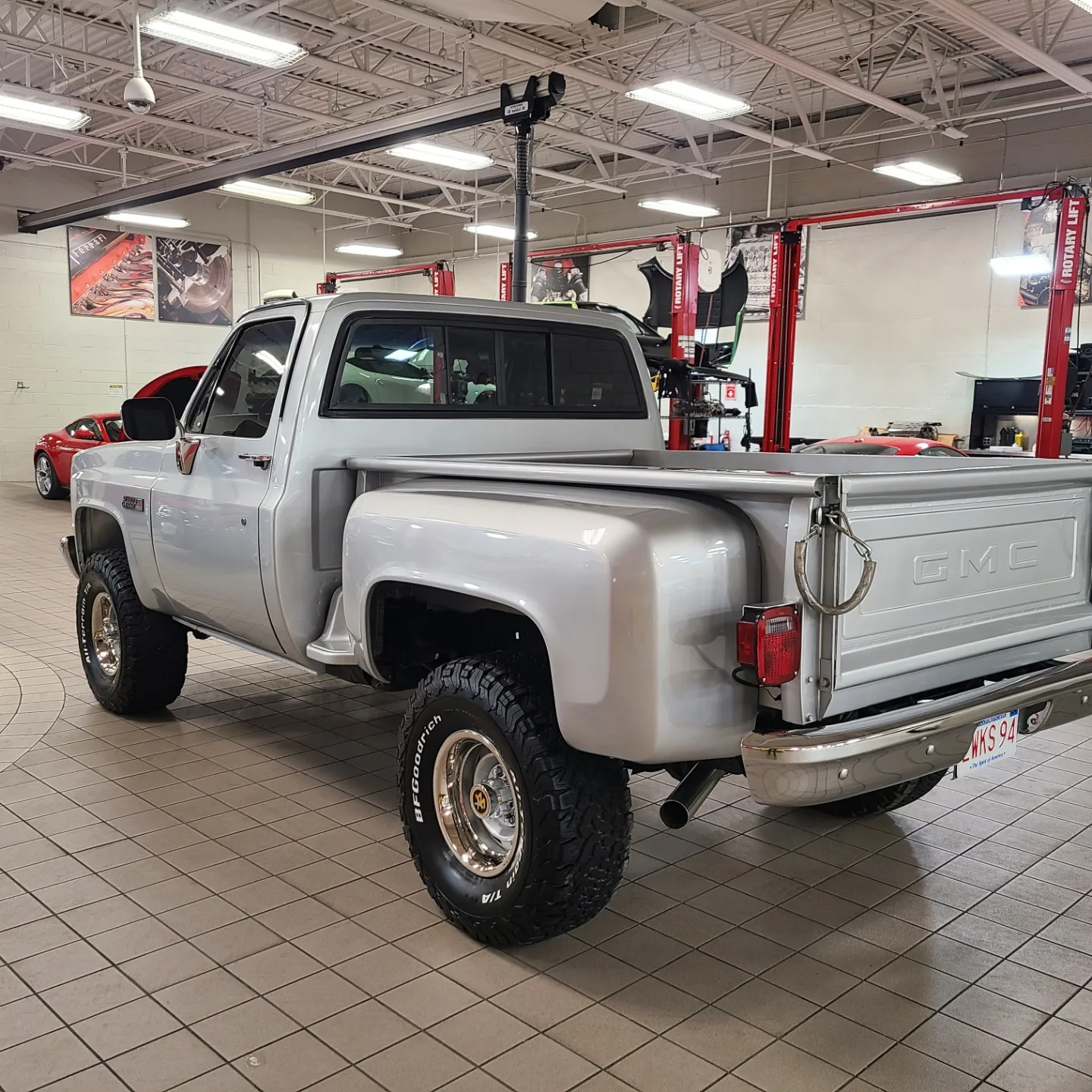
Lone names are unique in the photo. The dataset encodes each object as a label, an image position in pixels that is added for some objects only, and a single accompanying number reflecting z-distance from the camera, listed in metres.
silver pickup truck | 2.45
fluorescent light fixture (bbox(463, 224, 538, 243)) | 18.61
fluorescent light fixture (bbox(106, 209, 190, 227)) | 19.33
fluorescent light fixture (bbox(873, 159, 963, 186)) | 13.25
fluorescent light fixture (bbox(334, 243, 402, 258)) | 21.48
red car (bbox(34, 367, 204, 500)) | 15.27
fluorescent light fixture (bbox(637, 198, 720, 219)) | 15.95
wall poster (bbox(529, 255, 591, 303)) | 21.14
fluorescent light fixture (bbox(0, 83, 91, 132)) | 11.48
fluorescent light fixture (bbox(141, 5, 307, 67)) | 8.88
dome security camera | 8.59
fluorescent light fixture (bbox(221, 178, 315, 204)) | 16.34
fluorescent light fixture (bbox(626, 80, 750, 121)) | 10.74
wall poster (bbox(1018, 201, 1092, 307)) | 14.32
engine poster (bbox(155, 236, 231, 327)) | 21.50
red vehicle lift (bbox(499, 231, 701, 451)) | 13.27
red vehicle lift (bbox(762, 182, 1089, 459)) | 10.48
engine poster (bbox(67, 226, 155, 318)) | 20.12
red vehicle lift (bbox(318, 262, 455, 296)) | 17.26
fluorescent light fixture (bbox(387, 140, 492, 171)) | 13.00
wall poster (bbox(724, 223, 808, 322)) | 17.92
